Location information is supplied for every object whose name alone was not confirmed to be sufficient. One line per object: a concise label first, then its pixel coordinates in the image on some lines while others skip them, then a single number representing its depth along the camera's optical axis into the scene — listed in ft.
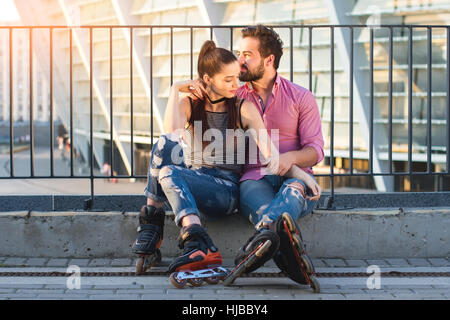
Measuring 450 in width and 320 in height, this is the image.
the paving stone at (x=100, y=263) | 27.65
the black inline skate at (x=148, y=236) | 25.10
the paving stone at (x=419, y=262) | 27.89
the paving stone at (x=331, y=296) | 22.44
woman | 25.04
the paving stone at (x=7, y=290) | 23.30
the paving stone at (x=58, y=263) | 27.70
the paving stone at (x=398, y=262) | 27.94
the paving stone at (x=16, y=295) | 22.50
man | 25.52
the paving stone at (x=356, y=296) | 22.48
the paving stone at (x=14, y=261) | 27.65
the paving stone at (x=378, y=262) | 28.04
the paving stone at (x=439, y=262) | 27.84
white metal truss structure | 96.68
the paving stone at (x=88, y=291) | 23.15
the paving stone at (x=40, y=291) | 23.17
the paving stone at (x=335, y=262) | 27.89
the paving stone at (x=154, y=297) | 22.33
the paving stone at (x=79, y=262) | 27.82
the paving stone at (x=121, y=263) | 27.67
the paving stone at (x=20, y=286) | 23.86
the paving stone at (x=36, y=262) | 27.72
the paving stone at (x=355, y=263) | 27.89
